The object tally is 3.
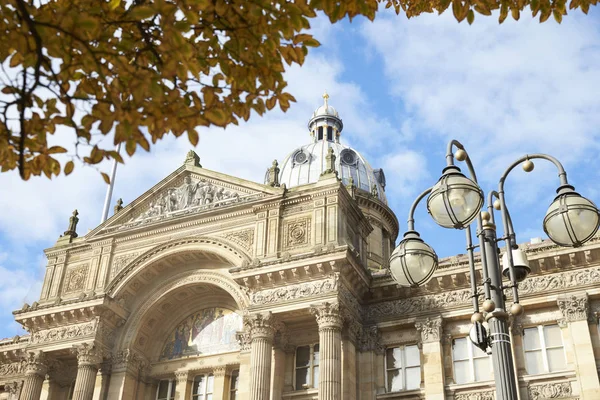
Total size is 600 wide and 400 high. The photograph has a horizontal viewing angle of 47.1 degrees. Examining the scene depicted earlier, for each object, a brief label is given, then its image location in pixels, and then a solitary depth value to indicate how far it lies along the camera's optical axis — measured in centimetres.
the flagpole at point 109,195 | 3950
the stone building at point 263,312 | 2203
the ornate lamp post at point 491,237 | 891
